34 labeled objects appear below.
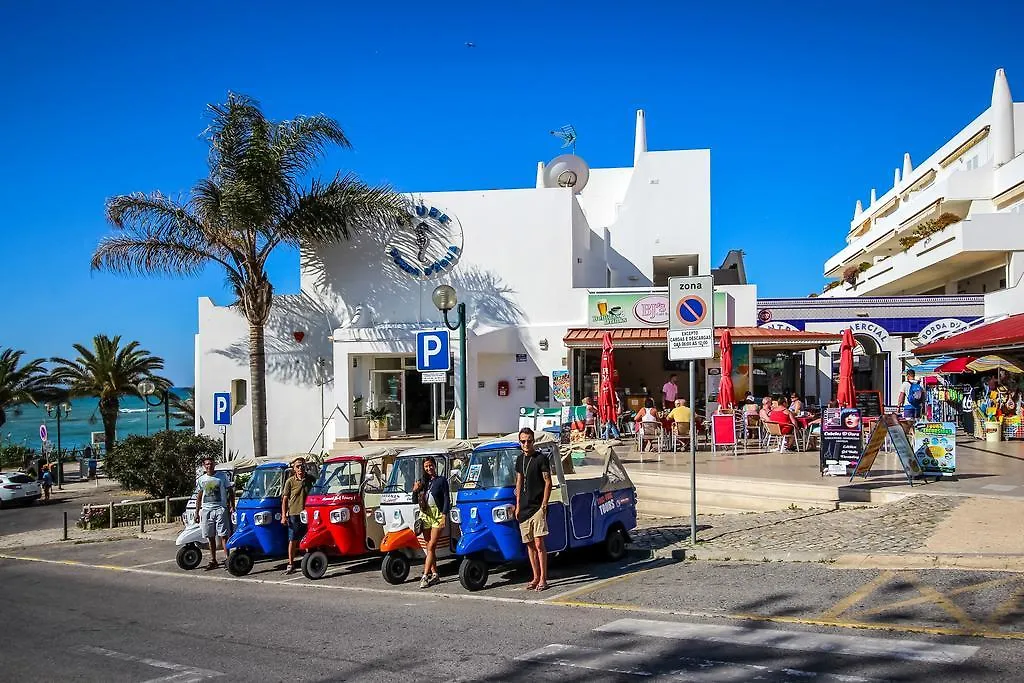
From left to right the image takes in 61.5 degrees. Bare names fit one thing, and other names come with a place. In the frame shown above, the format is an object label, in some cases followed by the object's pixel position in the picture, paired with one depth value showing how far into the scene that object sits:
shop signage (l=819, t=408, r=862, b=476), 14.37
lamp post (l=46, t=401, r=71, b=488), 36.78
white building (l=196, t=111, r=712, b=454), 24.05
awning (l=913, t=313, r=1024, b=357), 19.53
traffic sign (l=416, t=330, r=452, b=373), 14.98
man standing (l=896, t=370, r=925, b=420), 21.95
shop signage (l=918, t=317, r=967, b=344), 27.98
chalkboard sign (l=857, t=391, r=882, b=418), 23.78
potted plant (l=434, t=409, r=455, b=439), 21.42
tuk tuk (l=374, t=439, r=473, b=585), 10.27
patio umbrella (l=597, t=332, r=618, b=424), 19.81
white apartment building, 28.67
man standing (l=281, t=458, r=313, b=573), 11.48
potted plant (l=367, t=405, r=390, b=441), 23.62
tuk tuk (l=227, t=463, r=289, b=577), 11.78
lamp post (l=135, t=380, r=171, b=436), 34.84
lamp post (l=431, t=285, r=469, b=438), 15.82
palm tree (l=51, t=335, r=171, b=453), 39.69
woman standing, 9.90
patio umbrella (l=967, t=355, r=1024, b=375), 20.78
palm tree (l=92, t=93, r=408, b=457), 21.11
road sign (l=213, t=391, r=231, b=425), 16.72
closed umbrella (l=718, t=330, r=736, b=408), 19.66
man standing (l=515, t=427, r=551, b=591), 9.08
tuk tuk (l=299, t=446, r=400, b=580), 11.05
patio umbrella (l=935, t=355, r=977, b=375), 22.47
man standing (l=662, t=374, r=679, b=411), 23.28
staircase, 12.55
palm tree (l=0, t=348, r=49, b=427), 38.78
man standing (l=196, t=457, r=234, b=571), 12.41
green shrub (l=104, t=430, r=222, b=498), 21.02
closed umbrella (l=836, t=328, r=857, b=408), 18.86
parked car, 30.77
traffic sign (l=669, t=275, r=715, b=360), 10.42
